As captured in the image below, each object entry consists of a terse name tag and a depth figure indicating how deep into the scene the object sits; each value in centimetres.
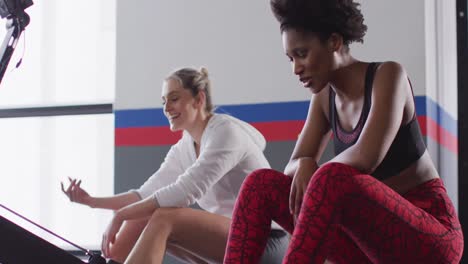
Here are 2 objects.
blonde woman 341
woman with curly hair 264
